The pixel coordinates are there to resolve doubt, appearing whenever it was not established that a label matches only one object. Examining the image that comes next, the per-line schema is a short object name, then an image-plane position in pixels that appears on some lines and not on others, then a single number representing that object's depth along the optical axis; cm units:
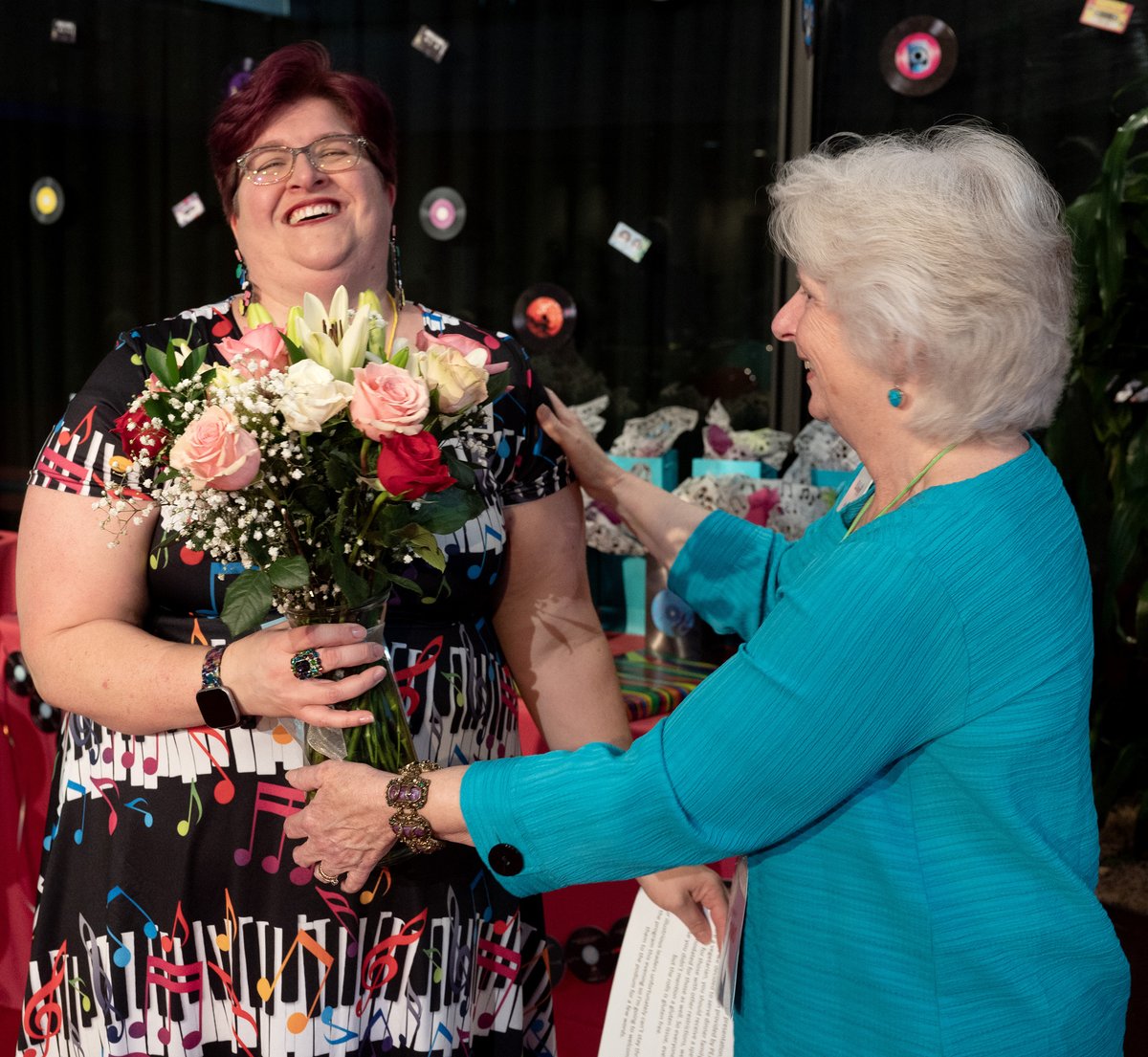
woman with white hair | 107
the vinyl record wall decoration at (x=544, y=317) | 440
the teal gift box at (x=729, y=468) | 313
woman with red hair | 132
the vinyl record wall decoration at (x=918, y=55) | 391
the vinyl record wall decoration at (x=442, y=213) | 452
